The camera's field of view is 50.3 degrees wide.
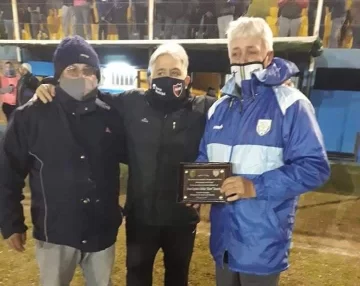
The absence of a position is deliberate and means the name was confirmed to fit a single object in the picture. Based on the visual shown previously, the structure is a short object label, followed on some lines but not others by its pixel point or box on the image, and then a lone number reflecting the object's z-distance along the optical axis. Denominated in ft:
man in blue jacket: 6.08
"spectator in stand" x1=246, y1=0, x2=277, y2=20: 25.16
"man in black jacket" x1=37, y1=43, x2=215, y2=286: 8.10
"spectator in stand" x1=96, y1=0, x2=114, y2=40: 30.83
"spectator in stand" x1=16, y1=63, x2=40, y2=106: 22.57
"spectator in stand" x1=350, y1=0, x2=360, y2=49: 25.54
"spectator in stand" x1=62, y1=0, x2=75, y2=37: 31.71
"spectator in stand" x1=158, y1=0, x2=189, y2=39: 28.58
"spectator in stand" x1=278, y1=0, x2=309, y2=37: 24.97
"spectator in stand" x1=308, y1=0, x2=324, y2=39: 25.63
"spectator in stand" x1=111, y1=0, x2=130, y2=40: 30.63
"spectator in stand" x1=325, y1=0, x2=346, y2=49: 25.67
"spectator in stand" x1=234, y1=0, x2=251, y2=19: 27.00
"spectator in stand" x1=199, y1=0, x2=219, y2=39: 27.91
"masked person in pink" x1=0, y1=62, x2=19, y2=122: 32.30
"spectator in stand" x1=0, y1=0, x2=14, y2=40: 33.72
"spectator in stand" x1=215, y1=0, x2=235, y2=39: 27.32
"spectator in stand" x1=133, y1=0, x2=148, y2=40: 30.63
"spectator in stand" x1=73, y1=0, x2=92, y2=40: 31.32
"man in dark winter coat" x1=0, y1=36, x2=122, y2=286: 7.35
